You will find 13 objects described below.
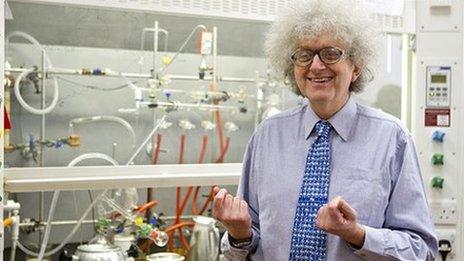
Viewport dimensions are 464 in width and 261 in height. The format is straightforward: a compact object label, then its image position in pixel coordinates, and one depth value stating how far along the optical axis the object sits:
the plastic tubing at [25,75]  3.04
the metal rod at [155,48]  3.40
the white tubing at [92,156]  3.08
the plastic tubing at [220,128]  3.84
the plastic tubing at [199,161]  3.86
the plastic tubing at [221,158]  3.85
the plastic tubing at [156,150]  3.71
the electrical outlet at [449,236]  2.46
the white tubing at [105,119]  3.48
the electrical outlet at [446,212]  2.47
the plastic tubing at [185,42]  3.65
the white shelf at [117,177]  2.26
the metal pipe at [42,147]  3.37
